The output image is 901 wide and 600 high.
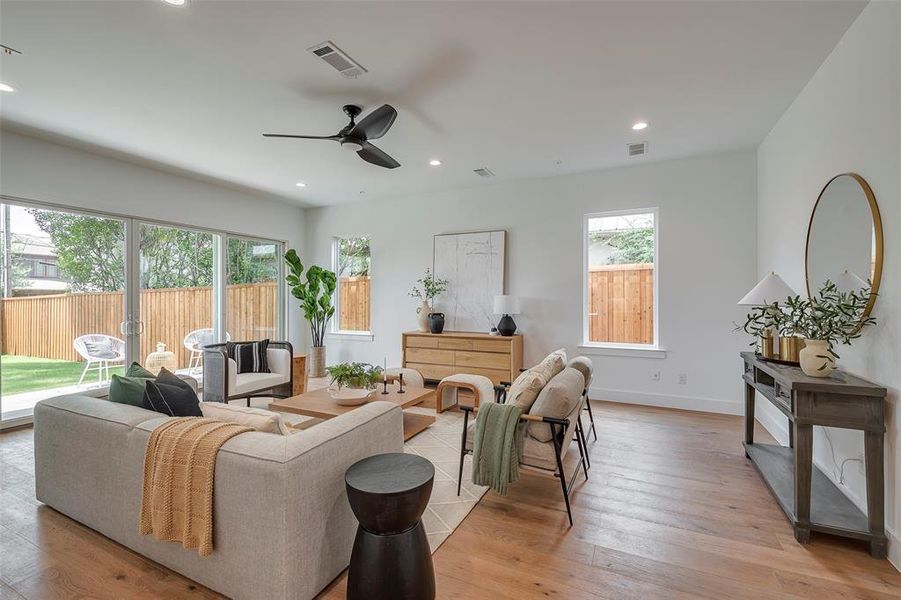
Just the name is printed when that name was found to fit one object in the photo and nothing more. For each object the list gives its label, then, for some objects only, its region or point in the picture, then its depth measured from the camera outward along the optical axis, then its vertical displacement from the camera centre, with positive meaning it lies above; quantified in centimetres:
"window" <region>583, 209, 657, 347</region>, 480 +22
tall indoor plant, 617 +0
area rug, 226 -128
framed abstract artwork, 548 +32
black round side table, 152 -96
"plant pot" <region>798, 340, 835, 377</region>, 221 -35
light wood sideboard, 493 -74
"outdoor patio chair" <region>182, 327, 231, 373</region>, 527 -63
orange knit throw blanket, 162 -77
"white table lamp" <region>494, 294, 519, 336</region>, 509 -14
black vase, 552 -36
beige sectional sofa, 153 -84
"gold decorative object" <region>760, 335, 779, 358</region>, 276 -35
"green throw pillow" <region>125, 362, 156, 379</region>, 252 -48
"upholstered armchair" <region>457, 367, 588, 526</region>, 227 -76
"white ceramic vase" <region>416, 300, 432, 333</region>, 569 -30
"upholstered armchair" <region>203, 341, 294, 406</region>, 396 -86
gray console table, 198 -74
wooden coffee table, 316 -90
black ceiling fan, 282 +124
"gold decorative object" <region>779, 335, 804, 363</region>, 257 -33
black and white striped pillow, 448 -67
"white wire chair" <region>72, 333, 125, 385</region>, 432 -59
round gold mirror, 218 +36
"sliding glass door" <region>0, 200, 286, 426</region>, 388 -1
